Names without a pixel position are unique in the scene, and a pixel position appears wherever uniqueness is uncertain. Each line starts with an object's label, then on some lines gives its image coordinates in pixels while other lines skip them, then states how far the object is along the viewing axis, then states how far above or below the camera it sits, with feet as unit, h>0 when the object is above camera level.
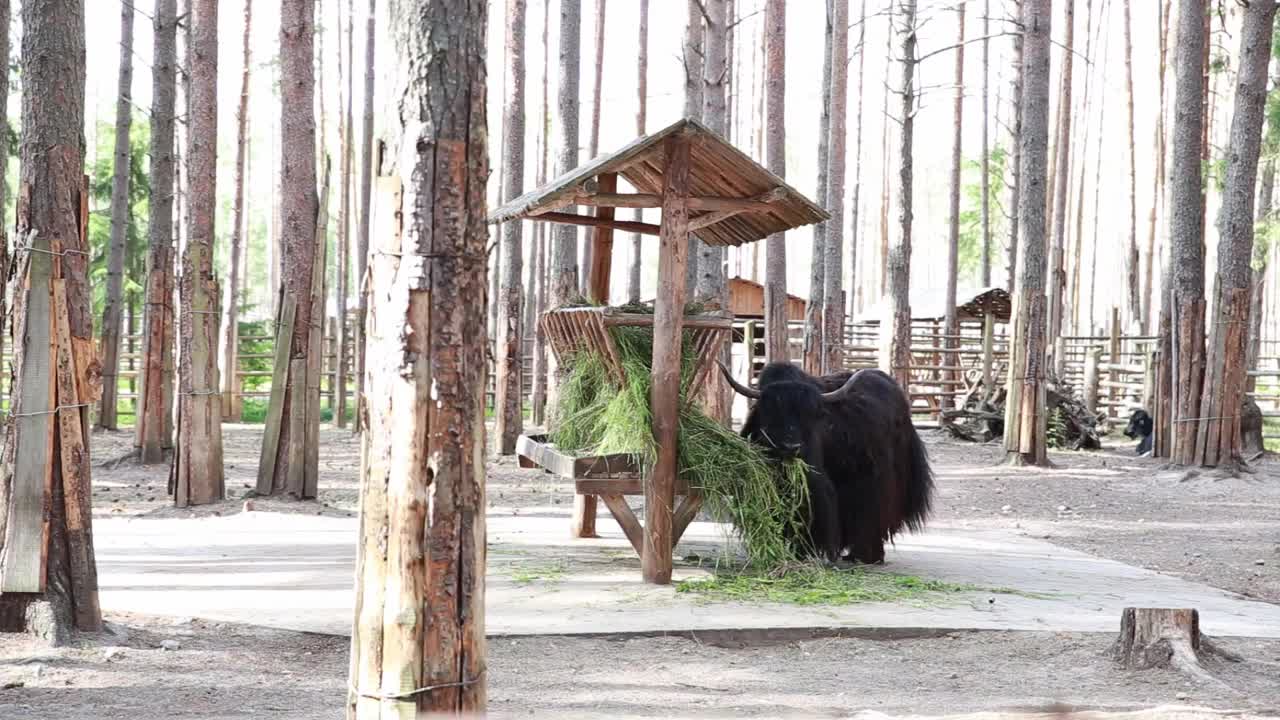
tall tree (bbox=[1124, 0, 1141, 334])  92.38 +11.39
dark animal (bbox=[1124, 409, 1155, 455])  58.70 -3.51
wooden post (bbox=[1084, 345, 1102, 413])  73.77 -1.03
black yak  25.21 -2.06
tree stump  17.56 -4.13
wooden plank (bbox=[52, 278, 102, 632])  18.04 -2.05
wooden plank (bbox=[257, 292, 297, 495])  32.91 -1.65
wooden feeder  23.34 +1.97
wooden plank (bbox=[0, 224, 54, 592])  17.72 -1.55
